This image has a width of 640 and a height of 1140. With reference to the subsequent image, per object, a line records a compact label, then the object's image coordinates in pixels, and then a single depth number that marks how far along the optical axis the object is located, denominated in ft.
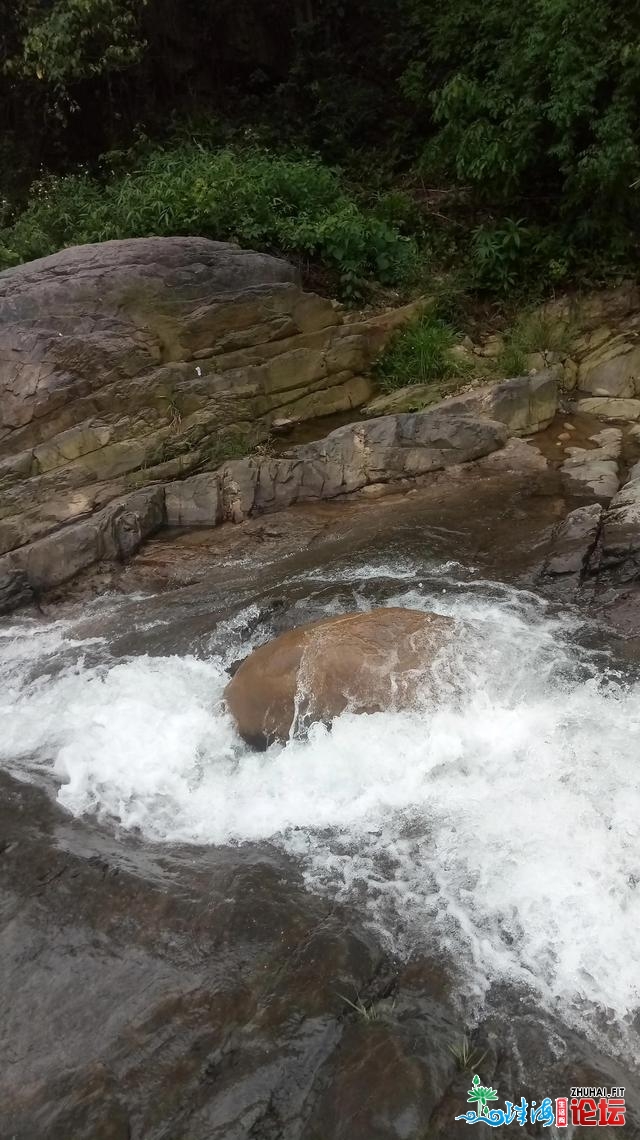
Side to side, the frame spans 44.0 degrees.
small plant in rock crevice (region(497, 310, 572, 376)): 25.96
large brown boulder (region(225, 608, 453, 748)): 14.60
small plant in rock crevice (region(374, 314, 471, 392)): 25.85
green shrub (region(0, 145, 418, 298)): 26.53
